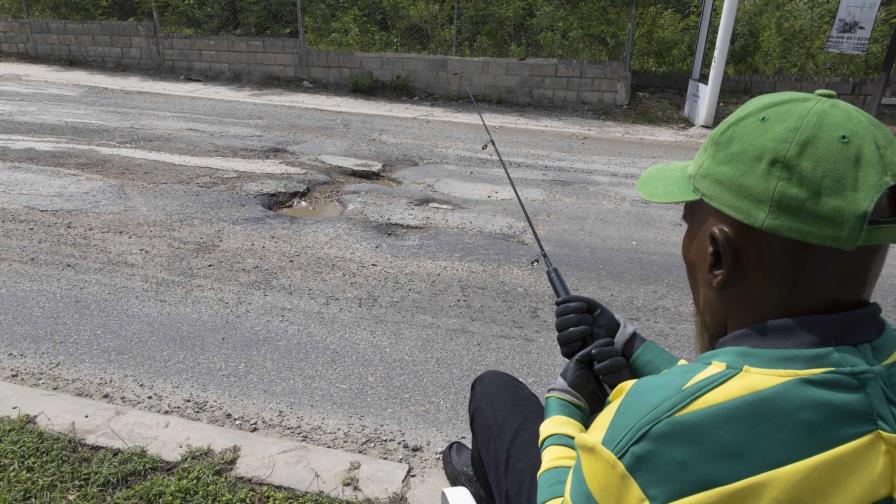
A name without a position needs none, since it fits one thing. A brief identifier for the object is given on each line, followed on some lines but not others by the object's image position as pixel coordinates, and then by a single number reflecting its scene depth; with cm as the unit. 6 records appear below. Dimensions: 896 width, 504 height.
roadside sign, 975
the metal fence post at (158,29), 1409
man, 104
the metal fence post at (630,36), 1147
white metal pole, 988
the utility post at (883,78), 994
